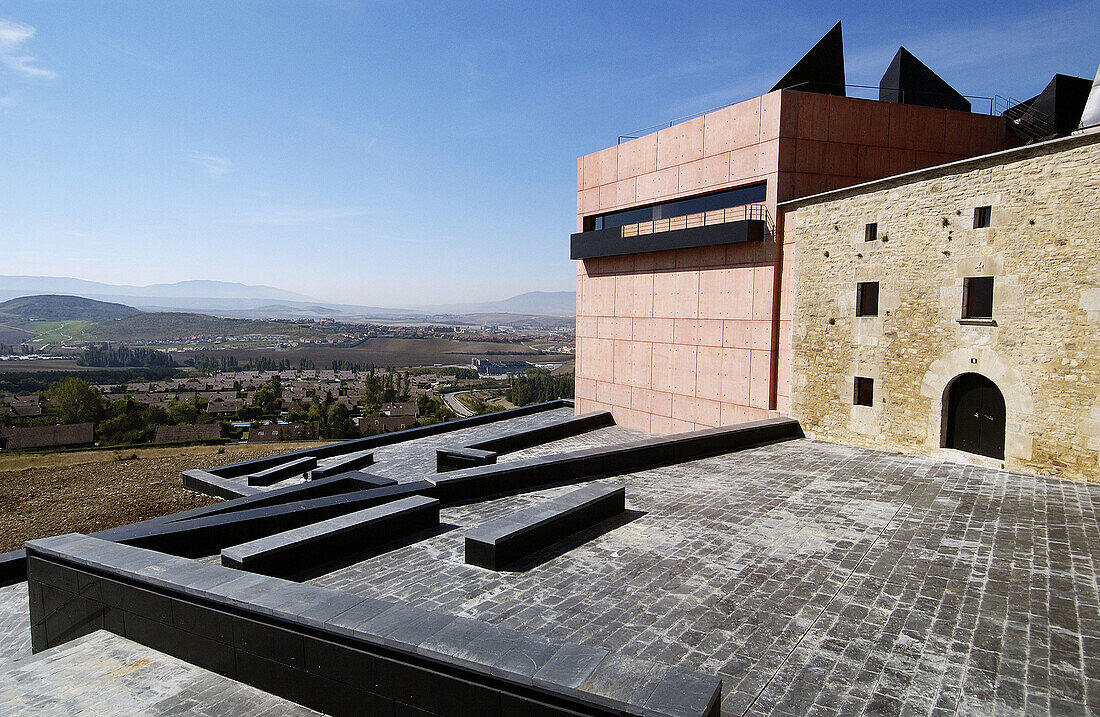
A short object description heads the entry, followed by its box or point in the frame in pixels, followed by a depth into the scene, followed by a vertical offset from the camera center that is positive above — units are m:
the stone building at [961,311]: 11.56 +0.21
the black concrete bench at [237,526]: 7.84 -3.16
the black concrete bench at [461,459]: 14.35 -3.61
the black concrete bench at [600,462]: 11.20 -3.26
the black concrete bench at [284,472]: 18.72 -5.31
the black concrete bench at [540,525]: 7.71 -3.07
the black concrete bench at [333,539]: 7.13 -3.09
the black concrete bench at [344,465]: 18.09 -4.94
